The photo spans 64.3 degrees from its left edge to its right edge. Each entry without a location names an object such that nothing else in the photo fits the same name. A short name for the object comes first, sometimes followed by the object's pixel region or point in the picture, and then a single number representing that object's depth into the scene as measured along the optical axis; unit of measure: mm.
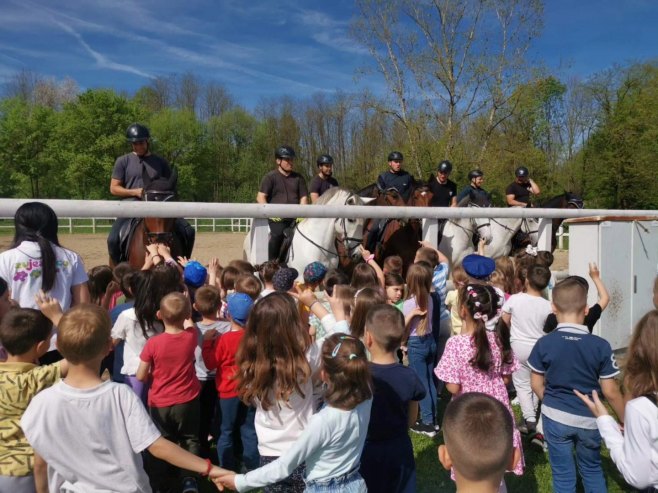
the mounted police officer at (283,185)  7020
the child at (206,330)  3615
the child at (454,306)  5108
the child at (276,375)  2594
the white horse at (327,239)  6344
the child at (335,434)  2303
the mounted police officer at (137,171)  5852
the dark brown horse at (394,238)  7668
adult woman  3025
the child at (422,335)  4207
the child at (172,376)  3197
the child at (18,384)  2318
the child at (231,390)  3306
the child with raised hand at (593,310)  4070
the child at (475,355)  3258
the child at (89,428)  2180
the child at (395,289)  4586
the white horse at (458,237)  8359
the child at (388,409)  2727
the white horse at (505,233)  8953
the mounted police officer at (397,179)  9320
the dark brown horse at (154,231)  4758
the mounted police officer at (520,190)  11250
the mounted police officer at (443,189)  9570
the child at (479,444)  1765
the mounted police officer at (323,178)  8836
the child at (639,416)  2207
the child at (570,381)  3100
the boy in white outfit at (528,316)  4293
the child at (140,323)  3406
